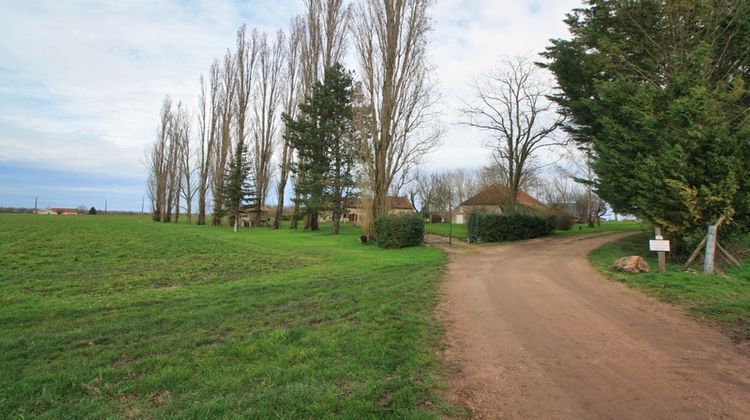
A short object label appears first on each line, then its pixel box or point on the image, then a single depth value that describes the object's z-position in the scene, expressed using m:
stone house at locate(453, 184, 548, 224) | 45.31
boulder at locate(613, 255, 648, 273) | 10.52
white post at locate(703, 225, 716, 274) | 9.68
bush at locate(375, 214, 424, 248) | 19.75
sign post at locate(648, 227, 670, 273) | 10.15
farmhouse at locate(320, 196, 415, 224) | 23.22
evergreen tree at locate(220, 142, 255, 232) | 39.84
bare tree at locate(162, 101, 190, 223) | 55.12
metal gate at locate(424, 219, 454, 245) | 22.63
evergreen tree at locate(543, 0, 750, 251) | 10.51
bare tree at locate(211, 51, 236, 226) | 44.00
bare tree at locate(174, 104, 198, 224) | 54.81
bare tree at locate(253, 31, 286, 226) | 40.53
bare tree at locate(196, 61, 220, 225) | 46.38
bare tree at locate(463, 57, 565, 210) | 28.12
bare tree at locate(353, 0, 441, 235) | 21.77
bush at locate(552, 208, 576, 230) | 33.88
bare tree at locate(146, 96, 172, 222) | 56.28
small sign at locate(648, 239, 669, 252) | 10.14
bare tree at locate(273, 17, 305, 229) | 37.53
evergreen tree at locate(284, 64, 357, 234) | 30.50
